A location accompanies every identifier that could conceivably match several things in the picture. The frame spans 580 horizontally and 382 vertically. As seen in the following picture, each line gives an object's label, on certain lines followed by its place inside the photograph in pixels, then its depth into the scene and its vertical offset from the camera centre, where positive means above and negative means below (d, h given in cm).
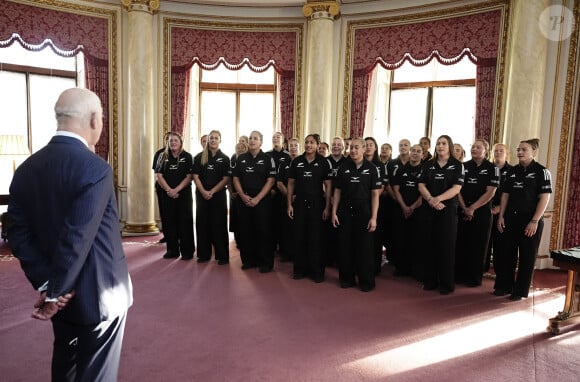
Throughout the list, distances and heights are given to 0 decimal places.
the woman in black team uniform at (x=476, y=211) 424 -58
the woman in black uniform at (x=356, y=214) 408 -62
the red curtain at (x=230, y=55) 706 +144
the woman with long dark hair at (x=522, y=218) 382 -58
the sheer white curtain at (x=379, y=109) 691 +62
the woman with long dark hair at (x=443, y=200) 402 -45
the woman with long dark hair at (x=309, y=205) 436 -59
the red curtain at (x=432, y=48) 582 +145
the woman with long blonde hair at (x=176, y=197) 510 -65
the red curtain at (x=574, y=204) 514 -58
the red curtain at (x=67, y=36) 594 +144
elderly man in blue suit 148 -34
